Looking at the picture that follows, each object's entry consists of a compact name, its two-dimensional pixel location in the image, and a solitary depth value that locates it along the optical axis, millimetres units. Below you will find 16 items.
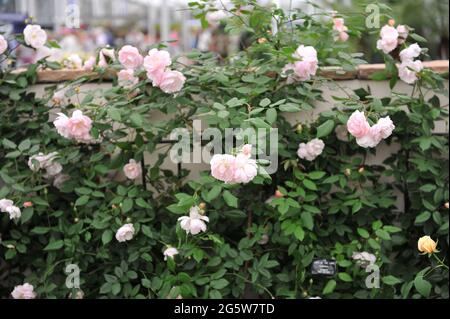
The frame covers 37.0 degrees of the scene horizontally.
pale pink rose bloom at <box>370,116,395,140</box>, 1919
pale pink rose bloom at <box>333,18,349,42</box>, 2484
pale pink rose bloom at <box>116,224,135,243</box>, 2168
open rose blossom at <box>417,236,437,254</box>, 1657
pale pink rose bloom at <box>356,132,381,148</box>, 1946
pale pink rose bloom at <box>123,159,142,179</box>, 2342
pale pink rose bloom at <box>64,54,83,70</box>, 2779
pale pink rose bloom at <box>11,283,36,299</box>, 2302
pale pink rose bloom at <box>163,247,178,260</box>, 2154
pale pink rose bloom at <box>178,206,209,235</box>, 1979
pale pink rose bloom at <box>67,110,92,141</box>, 2143
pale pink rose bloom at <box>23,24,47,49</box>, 2461
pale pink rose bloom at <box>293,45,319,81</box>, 2223
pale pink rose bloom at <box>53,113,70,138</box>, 2145
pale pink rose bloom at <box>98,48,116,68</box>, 2475
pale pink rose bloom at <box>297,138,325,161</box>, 2262
